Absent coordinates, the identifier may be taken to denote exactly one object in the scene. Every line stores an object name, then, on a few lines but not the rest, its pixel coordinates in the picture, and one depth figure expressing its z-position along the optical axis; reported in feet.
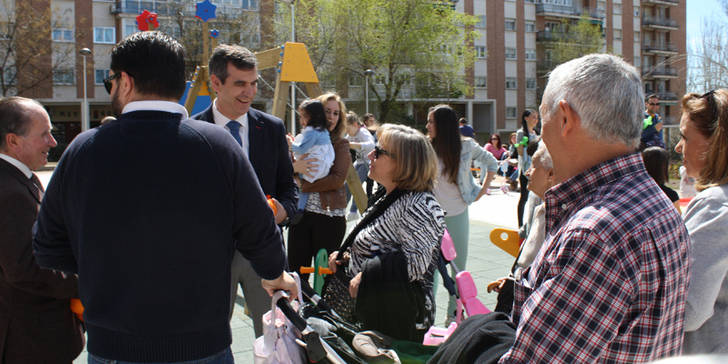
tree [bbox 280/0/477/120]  138.10
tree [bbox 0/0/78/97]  114.32
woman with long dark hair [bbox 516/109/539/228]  28.84
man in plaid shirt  4.45
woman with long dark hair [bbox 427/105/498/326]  15.84
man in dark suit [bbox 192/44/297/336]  10.23
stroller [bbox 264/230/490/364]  6.59
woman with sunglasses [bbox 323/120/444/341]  9.45
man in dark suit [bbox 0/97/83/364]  7.54
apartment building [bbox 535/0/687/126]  191.01
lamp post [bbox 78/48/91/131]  110.42
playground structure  20.65
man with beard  5.76
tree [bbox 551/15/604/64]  179.42
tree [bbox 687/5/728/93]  75.77
